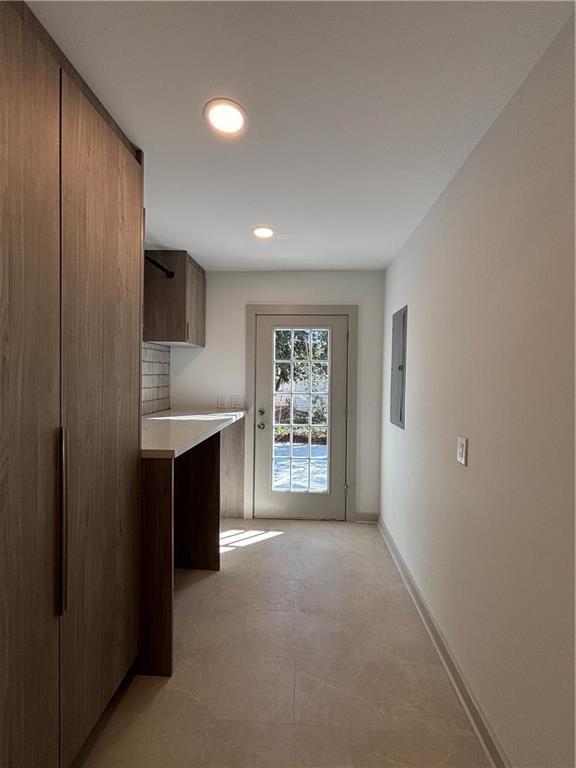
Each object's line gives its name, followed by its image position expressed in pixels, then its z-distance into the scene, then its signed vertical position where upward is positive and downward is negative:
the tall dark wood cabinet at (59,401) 0.98 -0.09
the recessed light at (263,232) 2.59 +0.92
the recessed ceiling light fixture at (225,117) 1.41 +0.92
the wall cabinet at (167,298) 3.11 +0.57
